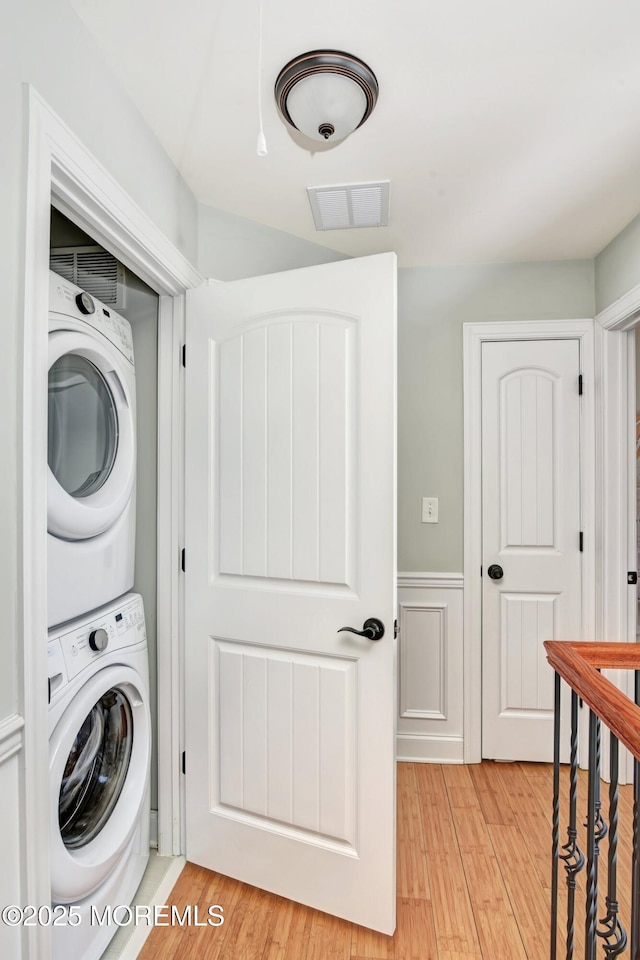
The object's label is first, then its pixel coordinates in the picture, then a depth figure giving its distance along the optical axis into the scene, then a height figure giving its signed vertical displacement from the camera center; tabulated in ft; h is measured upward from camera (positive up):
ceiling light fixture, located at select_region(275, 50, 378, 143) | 4.31 +3.32
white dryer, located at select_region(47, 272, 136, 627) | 4.63 +0.32
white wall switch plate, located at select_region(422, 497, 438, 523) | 8.62 -0.33
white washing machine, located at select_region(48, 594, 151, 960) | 4.30 -2.67
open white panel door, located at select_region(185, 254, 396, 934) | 5.26 -0.99
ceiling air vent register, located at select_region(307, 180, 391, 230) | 6.29 +3.48
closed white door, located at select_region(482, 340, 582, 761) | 8.39 -0.67
